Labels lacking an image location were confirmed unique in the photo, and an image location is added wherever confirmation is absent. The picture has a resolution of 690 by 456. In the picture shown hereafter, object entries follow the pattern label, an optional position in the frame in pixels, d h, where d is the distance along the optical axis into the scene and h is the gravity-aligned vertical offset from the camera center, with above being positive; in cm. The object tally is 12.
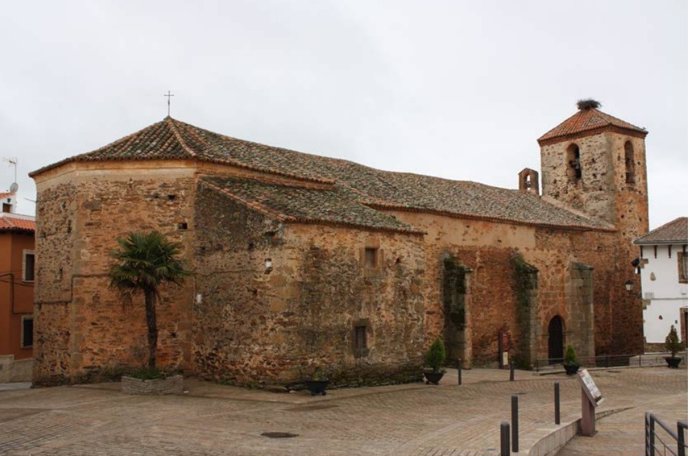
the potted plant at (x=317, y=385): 1744 -214
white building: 3031 +55
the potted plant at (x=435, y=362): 2103 -193
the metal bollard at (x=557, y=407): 1349 -212
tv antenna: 3331 +538
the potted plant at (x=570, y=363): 2519 -237
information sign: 1328 -177
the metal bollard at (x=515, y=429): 1055 -198
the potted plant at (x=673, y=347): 2758 -204
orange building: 2822 +58
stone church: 1856 +91
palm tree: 1794 +81
